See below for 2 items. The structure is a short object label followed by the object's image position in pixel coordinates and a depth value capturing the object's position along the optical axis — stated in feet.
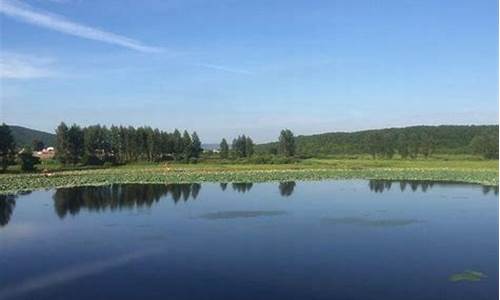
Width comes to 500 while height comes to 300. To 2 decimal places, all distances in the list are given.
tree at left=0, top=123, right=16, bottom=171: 214.07
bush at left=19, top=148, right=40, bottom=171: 214.75
